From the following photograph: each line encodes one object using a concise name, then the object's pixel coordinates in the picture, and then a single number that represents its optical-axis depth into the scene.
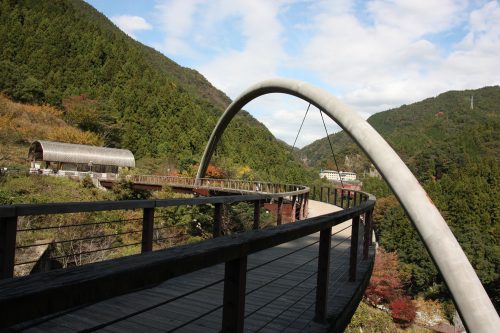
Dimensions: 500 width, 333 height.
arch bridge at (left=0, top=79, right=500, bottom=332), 1.02
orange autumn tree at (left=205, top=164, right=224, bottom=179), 34.49
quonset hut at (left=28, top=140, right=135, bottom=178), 30.83
